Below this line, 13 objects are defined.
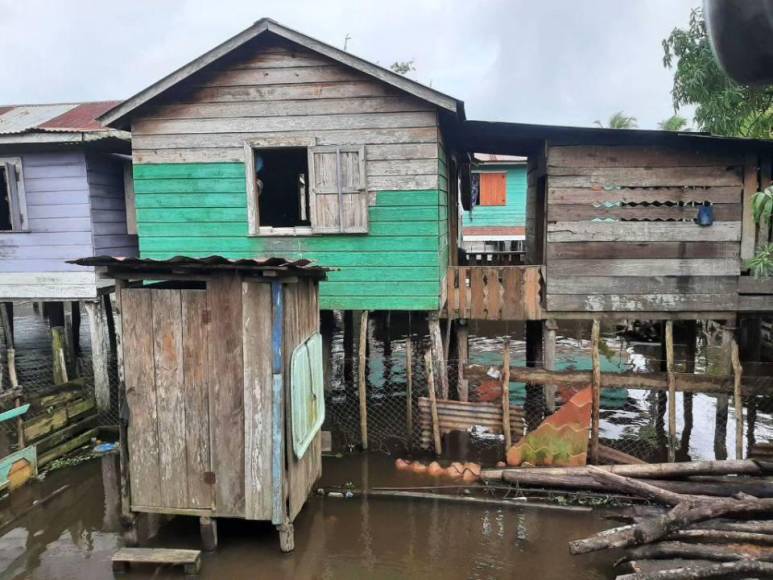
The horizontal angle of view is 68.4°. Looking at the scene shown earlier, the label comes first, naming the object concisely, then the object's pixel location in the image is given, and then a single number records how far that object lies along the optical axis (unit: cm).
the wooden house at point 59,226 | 1009
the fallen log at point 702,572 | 517
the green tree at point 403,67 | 2575
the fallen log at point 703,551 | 536
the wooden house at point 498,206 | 2462
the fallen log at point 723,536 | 555
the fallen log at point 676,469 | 694
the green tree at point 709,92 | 1159
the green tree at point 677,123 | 2519
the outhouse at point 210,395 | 586
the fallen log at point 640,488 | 632
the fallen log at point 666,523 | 566
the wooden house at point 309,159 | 823
